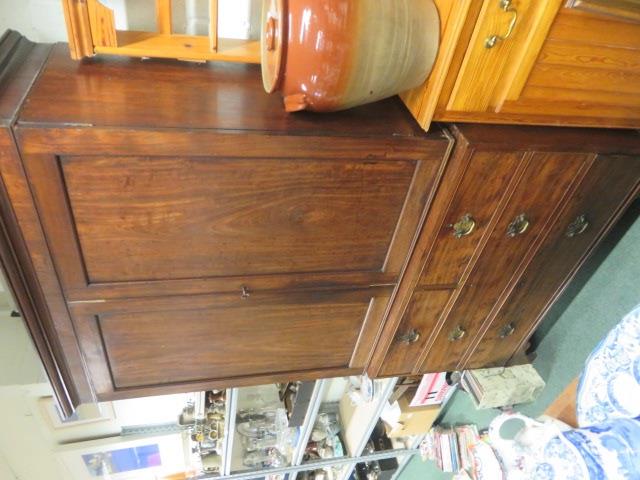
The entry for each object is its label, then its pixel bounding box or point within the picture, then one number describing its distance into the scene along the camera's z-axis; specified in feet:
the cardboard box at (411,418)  5.29
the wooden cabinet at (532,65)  1.99
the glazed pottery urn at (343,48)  1.81
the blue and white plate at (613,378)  1.78
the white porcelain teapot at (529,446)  1.86
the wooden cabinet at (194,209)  1.97
